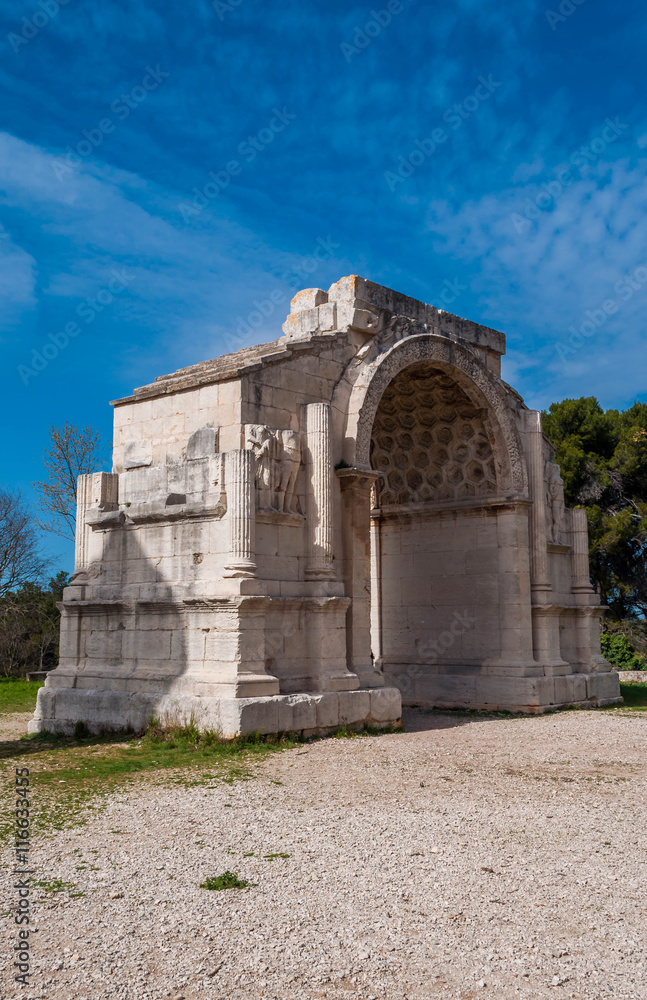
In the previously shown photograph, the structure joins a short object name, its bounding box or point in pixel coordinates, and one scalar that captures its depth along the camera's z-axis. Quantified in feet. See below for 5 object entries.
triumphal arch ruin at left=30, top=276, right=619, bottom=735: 33.83
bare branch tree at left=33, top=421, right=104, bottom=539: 77.49
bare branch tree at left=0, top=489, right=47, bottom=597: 85.61
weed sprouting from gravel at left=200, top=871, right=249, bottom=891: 16.56
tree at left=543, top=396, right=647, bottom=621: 92.43
